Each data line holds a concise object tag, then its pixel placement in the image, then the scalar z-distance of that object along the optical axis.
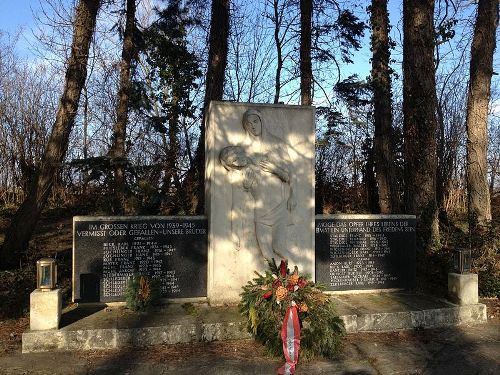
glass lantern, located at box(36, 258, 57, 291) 5.40
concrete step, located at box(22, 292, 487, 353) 5.44
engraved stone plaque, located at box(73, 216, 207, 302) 6.41
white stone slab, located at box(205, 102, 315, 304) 6.68
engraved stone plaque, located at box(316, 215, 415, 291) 7.35
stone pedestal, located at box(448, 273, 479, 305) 6.81
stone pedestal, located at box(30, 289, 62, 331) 5.37
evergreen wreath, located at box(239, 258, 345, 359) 5.29
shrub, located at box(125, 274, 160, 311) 6.25
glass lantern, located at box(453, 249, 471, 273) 6.90
